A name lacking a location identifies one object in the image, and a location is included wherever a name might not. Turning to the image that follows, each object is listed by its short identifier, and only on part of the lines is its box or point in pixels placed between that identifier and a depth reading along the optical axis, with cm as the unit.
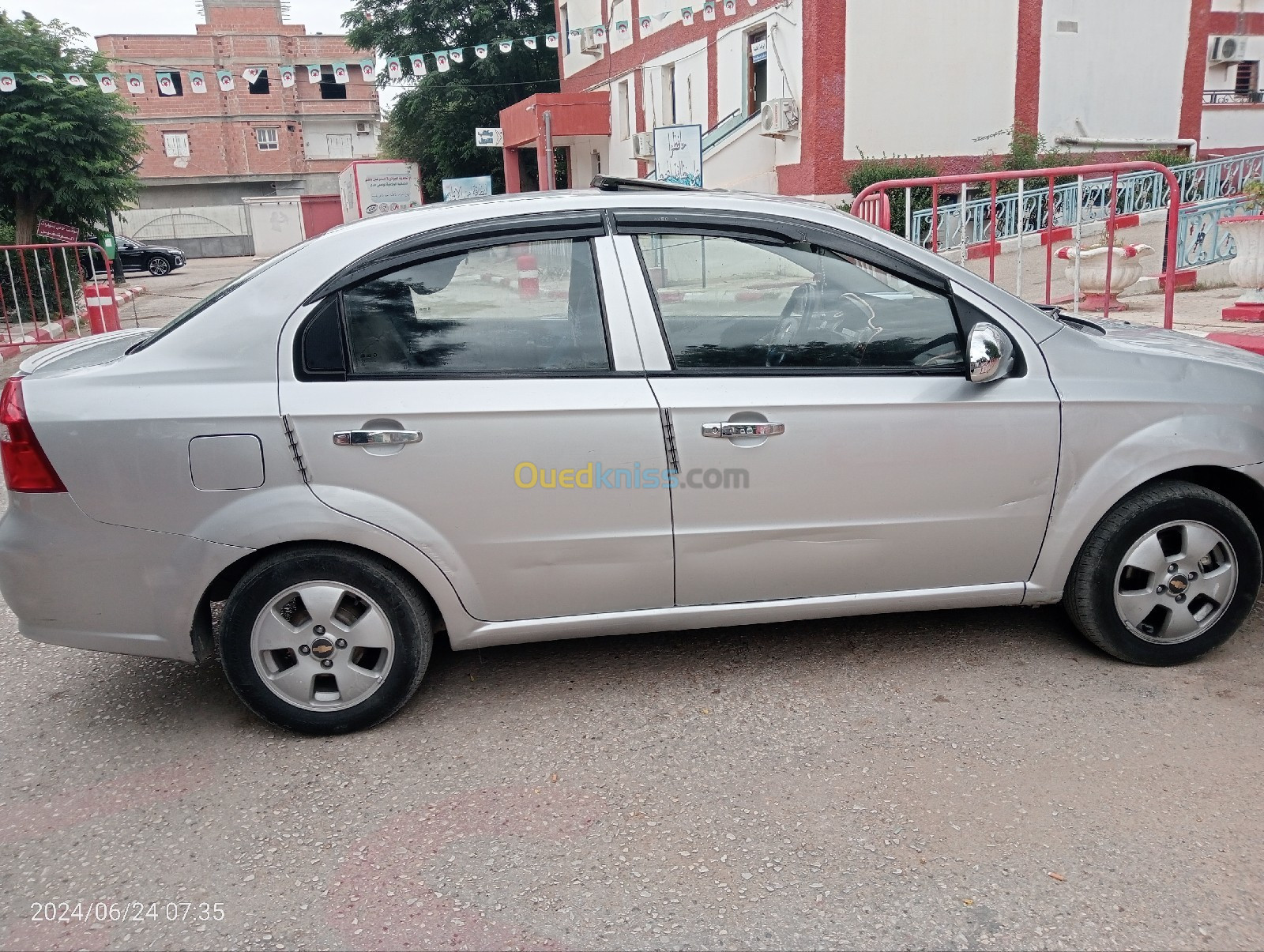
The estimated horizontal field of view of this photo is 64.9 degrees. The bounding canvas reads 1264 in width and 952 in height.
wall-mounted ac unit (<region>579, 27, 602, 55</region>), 2973
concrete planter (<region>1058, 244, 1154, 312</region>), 1005
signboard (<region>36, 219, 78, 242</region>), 1441
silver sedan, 307
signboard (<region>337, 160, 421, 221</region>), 3241
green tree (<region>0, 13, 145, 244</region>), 1528
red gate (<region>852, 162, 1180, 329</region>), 599
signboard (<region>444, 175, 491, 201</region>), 2586
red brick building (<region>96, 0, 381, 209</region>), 5175
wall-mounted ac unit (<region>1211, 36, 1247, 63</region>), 2156
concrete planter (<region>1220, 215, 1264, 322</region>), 859
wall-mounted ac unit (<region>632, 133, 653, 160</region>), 2561
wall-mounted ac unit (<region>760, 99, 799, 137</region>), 1884
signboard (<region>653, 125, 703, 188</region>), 1577
